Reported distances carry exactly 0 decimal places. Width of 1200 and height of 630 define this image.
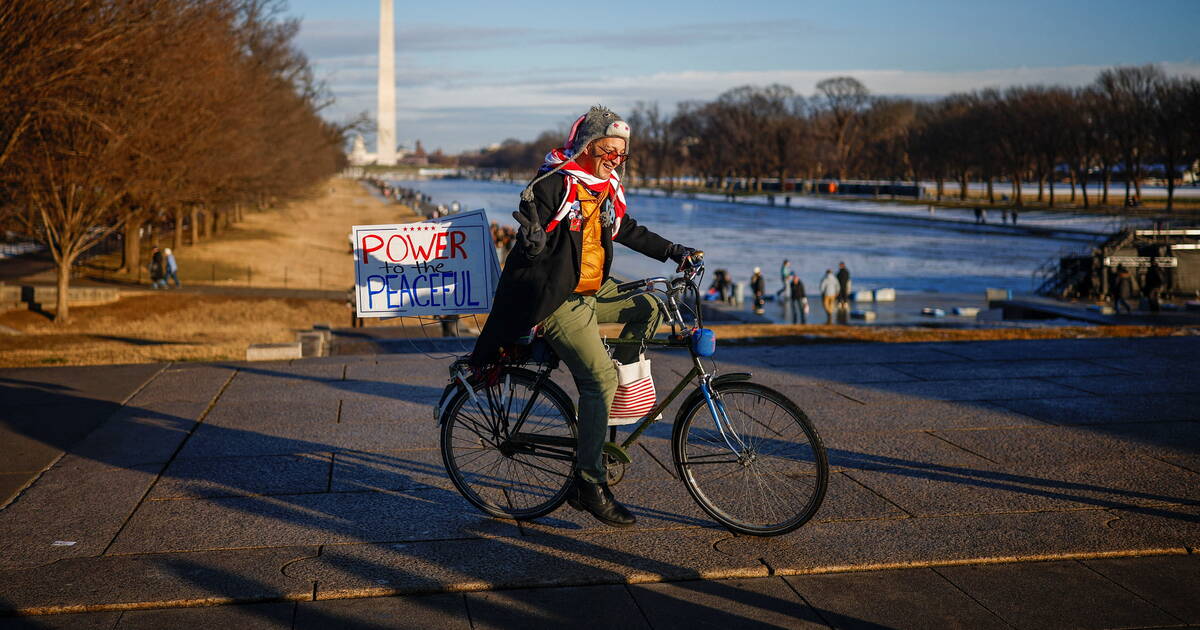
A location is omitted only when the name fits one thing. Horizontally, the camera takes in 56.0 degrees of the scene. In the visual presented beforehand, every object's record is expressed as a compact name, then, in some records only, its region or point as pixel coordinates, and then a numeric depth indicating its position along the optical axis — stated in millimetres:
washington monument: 135250
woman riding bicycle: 4742
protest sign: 5348
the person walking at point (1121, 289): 29189
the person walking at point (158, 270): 32031
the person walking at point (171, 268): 31688
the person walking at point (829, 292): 30547
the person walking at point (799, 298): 29391
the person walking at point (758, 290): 31578
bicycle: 4734
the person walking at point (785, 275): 34062
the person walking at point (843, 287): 30625
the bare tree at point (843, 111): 148625
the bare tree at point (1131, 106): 76375
